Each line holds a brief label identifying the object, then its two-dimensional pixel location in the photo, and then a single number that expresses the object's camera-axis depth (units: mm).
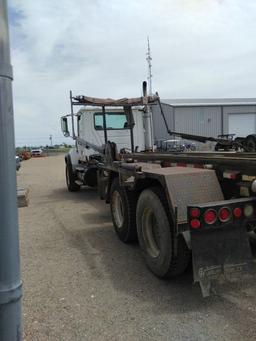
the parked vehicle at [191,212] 3783
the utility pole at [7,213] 1785
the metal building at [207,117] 37656
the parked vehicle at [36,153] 61812
